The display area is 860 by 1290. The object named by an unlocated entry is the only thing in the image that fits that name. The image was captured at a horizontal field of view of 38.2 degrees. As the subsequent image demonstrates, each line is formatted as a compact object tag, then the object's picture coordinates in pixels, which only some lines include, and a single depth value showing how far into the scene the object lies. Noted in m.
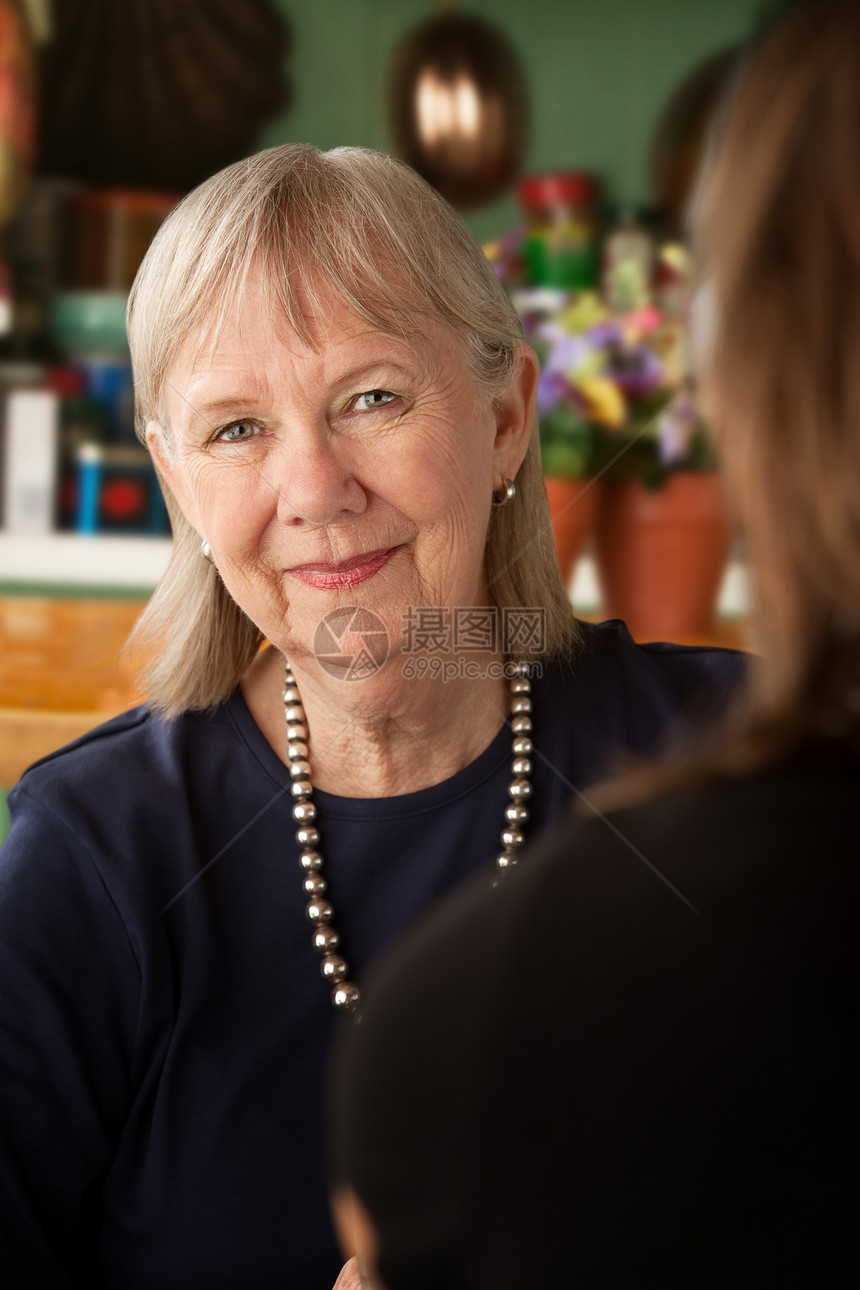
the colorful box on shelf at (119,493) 3.01
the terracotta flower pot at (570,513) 1.83
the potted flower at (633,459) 1.86
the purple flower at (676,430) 1.83
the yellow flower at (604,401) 1.87
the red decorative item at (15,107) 2.80
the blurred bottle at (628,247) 2.75
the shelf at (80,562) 3.03
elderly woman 0.91
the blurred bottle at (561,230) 2.74
